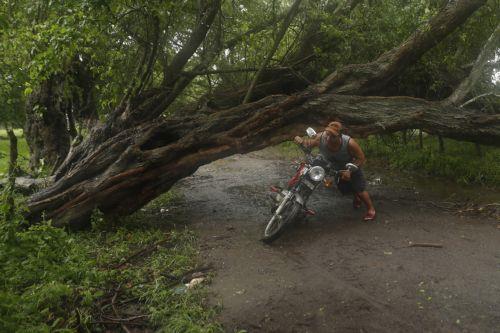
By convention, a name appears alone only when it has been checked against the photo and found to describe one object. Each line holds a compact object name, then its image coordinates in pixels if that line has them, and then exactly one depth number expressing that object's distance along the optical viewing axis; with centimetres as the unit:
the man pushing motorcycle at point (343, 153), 620
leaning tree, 683
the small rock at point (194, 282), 469
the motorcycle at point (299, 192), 588
